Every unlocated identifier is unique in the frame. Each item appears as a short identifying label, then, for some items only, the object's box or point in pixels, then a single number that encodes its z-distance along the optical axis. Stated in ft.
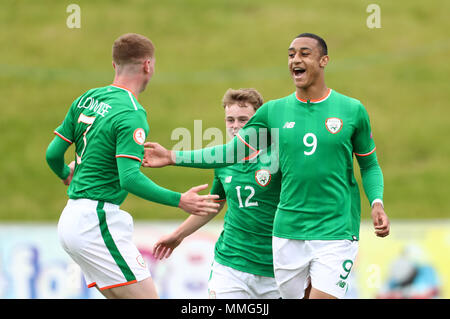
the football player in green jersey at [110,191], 32.86
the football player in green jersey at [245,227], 38.60
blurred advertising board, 73.77
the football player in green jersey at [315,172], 33.47
